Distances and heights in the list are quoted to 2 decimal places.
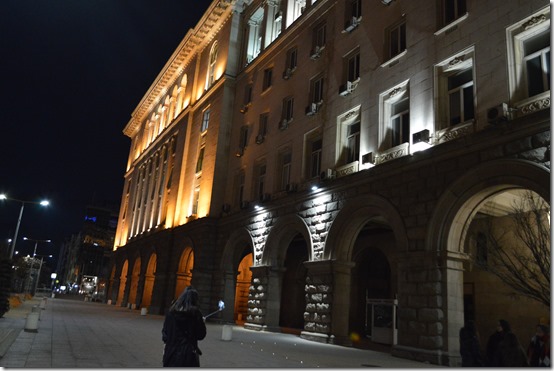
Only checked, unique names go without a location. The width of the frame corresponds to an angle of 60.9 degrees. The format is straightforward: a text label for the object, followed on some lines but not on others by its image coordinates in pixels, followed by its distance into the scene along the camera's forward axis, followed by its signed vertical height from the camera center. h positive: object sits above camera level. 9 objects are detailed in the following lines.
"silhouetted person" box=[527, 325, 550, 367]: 10.12 -0.54
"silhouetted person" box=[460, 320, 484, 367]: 10.80 -0.64
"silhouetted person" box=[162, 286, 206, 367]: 6.46 -0.50
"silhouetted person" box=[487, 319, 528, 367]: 10.27 -0.66
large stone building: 12.99 +5.30
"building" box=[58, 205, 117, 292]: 112.00 +10.49
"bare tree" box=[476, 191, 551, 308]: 10.52 +1.68
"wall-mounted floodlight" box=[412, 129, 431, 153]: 14.54 +5.25
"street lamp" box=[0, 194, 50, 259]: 27.88 +4.67
